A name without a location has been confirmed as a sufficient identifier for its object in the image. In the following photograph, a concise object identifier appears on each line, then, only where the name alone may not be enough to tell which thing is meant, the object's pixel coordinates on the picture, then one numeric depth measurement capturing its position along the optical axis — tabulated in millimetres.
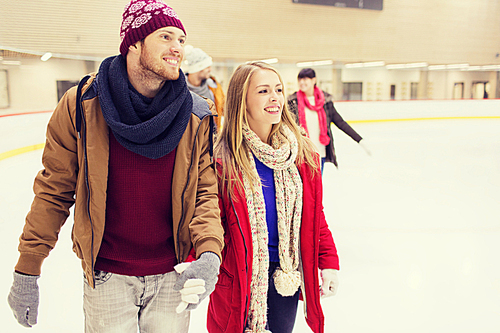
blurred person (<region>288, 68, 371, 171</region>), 4152
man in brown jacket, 1213
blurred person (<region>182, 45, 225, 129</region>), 4406
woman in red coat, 1552
